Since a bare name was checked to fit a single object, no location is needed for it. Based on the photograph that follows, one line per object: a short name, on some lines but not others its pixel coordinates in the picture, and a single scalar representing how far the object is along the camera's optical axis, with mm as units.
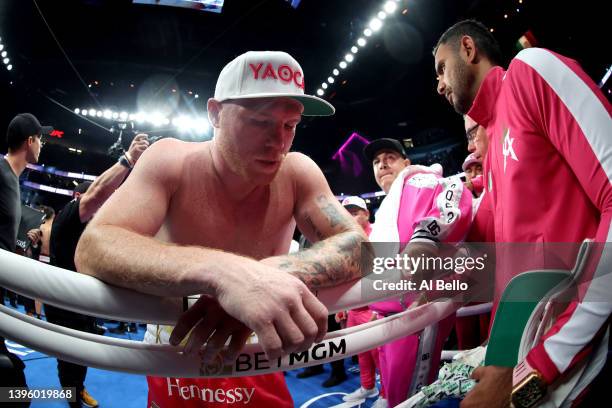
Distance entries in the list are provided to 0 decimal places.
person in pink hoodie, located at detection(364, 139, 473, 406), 1250
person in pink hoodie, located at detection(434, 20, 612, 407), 801
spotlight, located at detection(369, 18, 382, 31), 9859
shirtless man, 649
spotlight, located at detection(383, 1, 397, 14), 8992
